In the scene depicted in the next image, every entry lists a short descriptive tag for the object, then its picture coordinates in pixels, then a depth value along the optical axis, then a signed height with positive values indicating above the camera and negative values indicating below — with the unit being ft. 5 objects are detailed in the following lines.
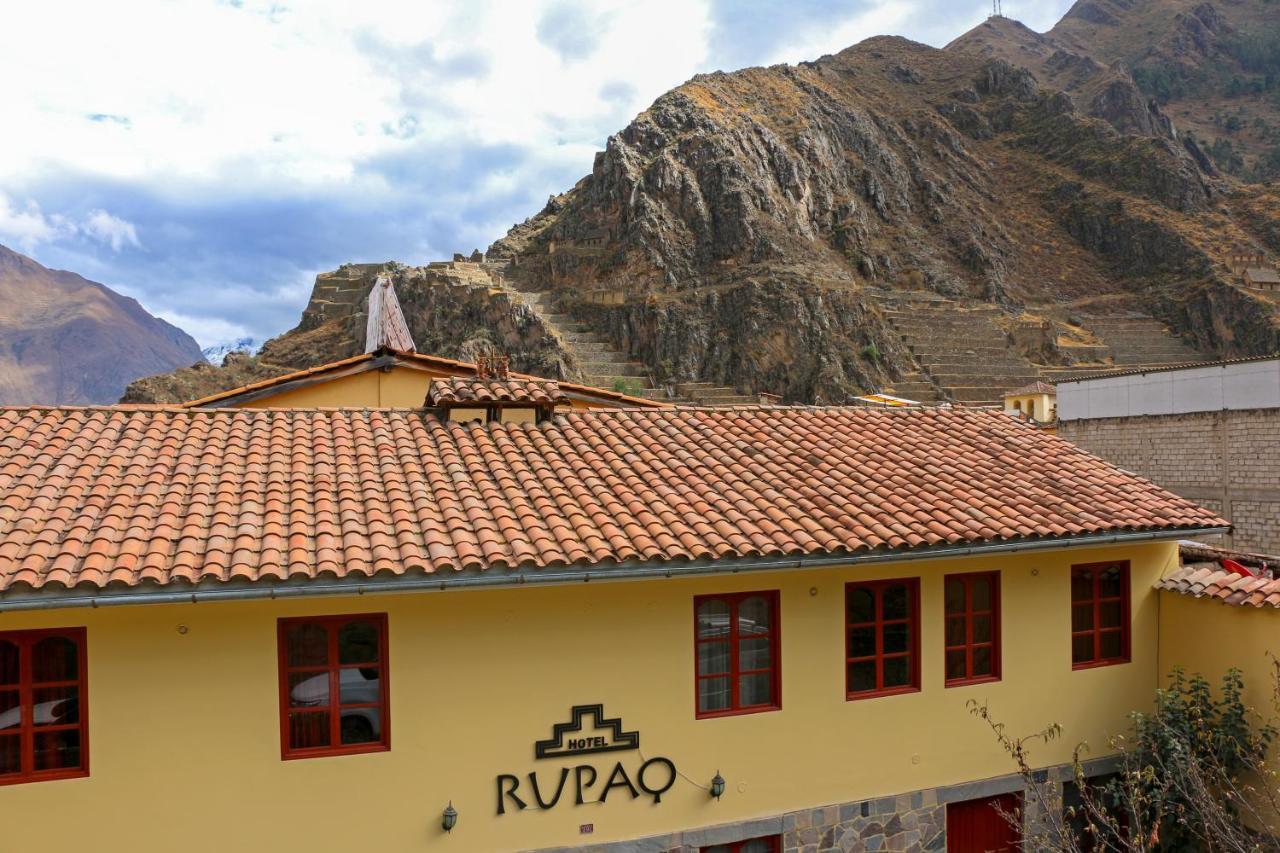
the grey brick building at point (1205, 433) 64.49 -2.17
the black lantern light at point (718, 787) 24.40 -10.61
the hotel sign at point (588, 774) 22.95 -9.80
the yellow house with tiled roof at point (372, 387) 42.09 +1.66
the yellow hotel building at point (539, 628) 20.13 -5.88
